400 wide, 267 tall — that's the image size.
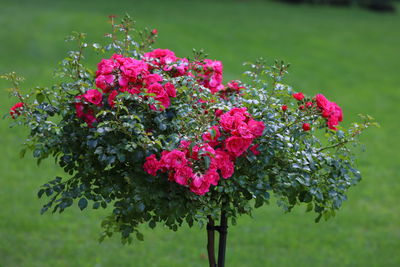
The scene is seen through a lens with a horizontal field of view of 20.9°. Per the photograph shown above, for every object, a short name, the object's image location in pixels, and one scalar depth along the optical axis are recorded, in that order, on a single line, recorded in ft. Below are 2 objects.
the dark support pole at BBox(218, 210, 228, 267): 17.53
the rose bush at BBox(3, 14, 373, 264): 14.94
